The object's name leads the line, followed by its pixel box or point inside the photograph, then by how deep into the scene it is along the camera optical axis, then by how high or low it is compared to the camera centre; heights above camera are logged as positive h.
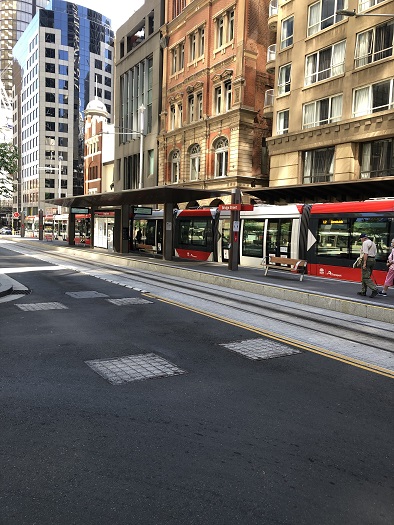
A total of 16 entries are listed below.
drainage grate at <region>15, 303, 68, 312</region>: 10.73 -2.27
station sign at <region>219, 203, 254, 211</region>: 19.19 +0.66
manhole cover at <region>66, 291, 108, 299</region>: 12.75 -2.32
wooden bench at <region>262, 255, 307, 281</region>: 16.58 -1.55
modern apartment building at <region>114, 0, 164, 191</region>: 44.34 +14.19
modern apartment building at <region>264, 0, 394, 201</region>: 23.17 +7.38
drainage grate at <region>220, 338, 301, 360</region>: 7.25 -2.21
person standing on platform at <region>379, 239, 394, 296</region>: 12.98 -1.51
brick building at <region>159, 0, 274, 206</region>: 33.34 +10.63
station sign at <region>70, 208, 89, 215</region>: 36.81 +0.63
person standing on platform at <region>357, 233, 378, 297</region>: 12.71 -1.08
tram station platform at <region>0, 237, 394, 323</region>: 11.55 -2.19
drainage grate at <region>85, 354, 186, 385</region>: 5.96 -2.16
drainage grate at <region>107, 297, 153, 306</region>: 11.88 -2.31
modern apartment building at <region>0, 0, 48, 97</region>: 149.38 +68.09
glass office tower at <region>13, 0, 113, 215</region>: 102.81 +30.33
